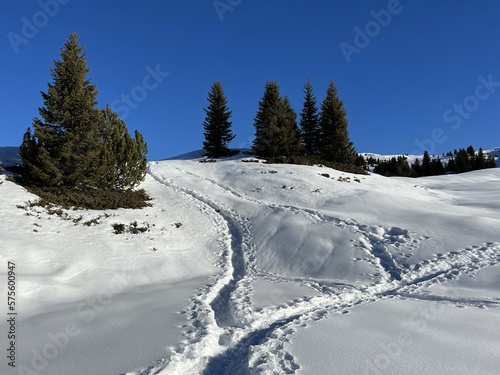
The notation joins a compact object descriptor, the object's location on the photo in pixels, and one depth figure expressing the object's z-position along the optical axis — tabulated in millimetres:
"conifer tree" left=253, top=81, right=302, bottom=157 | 37750
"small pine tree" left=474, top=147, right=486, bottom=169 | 76500
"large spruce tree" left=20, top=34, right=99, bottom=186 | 17828
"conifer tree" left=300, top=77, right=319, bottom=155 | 43844
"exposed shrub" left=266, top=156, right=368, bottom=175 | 34094
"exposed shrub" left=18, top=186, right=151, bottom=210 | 16328
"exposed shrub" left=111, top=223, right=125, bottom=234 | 14725
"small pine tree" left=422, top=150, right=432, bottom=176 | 79938
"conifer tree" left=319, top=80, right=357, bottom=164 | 38312
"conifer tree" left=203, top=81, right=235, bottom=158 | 45031
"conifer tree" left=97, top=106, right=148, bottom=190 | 19859
